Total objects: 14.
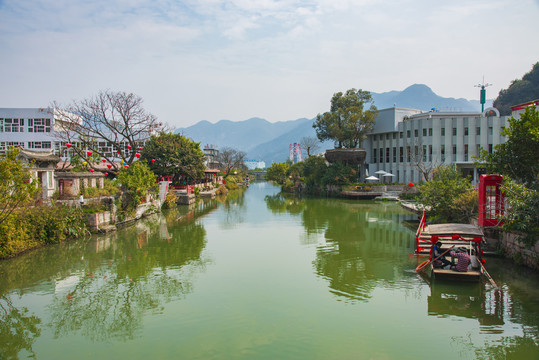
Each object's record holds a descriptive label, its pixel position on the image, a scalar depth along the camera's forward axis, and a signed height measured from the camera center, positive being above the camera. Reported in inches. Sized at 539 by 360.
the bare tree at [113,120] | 1342.3 +195.8
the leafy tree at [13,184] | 550.4 -9.6
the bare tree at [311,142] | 3056.1 +261.8
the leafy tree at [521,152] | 585.6 +34.1
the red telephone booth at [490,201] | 623.8 -40.7
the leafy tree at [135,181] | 1018.7 -10.3
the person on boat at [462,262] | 475.5 -101.5
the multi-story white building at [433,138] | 1811.0 +174.5
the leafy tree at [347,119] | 2068.2 +293.5
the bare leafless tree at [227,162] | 3107.3 +131.1
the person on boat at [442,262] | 498.9 -107.0
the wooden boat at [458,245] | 476.4 -95.9
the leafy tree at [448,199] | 761.6 -46.0
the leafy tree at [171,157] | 1616.6 +78.9
